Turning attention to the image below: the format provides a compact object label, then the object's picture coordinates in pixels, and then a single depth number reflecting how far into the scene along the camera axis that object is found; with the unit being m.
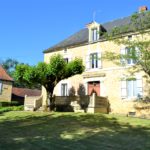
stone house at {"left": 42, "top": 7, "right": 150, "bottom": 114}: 14.56
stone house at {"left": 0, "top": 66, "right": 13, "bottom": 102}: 23.86
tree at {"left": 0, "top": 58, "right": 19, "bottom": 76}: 48.65
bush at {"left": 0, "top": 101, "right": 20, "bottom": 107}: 22.32
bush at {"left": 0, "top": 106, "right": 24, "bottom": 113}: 16.88
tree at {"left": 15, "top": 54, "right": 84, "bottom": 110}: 14.27
